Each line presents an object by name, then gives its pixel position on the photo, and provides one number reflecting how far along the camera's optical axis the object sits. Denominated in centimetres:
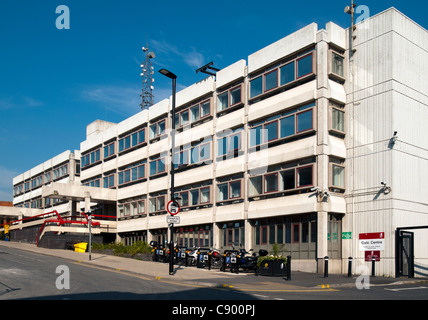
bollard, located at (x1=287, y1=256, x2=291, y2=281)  2264
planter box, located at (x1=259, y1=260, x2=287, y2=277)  2427
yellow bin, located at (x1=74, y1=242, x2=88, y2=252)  3821
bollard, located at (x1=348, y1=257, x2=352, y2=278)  2410
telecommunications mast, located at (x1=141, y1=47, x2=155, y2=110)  5794
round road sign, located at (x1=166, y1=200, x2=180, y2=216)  2286
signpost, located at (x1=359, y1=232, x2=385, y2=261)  2720
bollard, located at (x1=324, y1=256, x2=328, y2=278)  2353
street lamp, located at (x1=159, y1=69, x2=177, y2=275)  2283
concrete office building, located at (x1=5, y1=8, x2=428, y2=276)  2814
